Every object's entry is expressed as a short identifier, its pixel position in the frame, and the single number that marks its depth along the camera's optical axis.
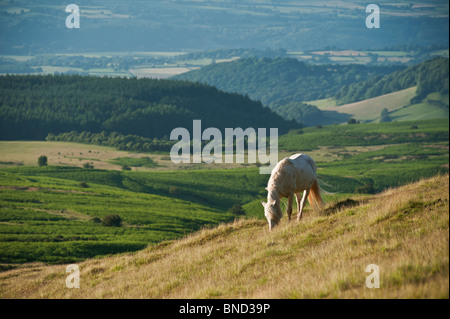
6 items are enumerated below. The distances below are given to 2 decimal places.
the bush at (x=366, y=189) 106.56
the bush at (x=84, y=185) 110.71
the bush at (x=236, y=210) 103.01
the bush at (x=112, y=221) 76.04
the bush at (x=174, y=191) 124.94
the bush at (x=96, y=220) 78.56
